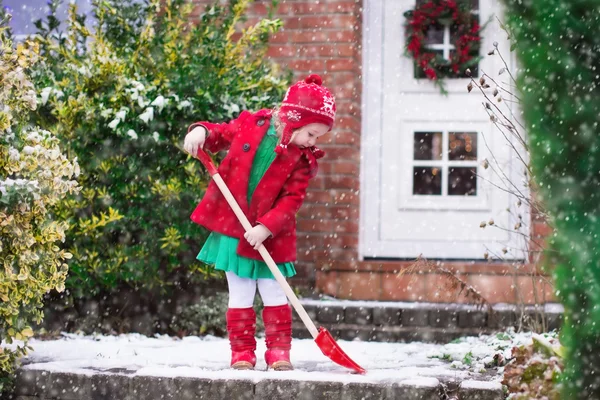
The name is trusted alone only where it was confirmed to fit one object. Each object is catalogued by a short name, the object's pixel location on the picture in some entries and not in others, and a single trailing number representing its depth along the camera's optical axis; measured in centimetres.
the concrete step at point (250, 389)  328
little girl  371
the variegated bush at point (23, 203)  362
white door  629
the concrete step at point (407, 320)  530
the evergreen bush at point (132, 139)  502
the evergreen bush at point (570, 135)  212
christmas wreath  634
